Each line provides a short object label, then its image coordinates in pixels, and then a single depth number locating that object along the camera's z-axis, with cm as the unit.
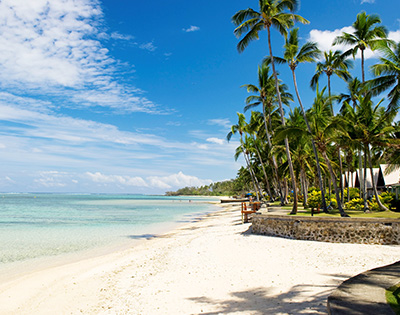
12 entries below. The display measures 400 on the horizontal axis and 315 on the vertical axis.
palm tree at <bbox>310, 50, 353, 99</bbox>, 2339
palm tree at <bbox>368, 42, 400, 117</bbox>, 1548
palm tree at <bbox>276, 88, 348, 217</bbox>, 1570
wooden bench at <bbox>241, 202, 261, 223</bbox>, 2038
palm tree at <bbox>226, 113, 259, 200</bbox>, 3872
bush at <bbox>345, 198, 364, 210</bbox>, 2150
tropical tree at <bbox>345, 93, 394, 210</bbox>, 1705
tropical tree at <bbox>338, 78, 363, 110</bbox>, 2444
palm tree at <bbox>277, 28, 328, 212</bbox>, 1834
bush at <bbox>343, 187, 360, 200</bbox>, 3145
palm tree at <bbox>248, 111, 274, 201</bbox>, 3516
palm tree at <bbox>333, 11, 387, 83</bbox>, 2135
